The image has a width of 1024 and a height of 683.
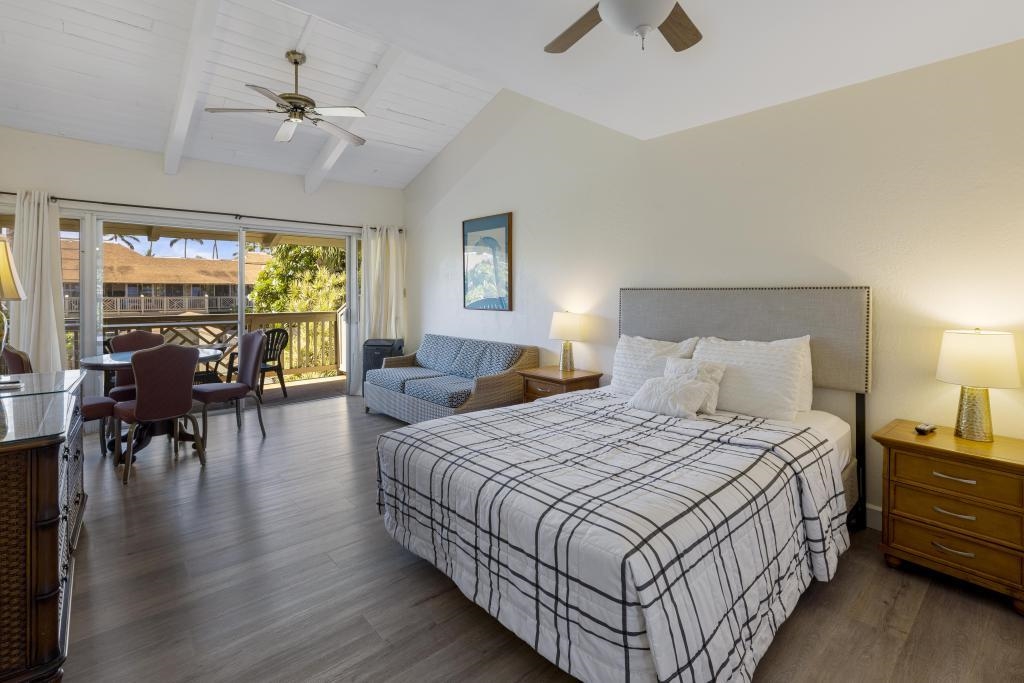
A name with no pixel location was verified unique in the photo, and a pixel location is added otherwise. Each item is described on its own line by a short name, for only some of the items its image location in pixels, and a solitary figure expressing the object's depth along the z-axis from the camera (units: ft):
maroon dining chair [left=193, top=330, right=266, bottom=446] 13.58
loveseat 14.34
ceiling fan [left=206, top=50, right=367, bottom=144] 11.00
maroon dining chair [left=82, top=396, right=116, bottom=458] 11.87
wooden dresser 4.84
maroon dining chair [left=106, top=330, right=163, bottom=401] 13.46
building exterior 15.52
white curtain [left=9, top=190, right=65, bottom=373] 14.05
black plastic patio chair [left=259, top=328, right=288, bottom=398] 19.77
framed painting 16.60
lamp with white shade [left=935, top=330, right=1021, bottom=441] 7.08
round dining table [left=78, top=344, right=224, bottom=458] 12.23
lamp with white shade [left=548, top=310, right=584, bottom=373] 13.80
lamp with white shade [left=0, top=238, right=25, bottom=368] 7.68
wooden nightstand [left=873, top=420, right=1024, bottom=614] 6.70
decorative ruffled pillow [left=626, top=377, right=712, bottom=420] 9.04
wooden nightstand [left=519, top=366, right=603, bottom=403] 13.14
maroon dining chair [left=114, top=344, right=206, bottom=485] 11.16
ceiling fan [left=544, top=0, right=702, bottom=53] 5.00
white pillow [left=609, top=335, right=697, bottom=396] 10.79
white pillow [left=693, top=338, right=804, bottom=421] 8.91
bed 4.82
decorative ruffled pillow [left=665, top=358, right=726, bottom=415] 9.21
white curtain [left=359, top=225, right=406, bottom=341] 21.13
